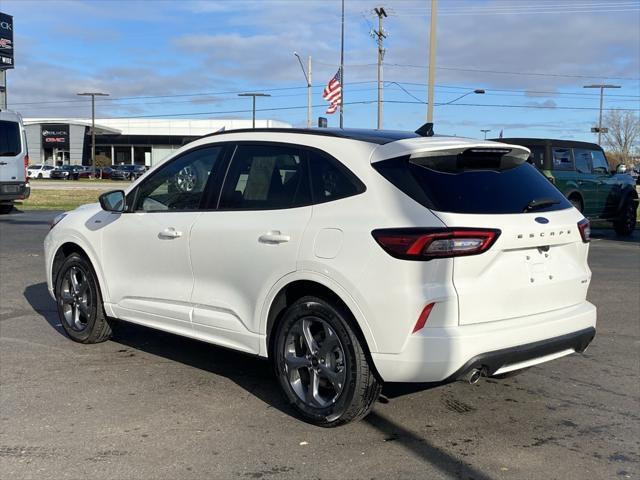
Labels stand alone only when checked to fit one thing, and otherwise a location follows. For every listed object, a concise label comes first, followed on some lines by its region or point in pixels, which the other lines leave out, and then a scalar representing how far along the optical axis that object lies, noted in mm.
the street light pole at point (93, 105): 66875
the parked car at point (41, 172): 62344
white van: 18250
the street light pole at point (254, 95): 56956
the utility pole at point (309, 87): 32281
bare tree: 86000
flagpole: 27547
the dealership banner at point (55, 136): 79938
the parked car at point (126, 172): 60375
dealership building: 80250
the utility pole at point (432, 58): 20125
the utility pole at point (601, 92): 54256
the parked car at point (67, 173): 60406
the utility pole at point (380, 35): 36469
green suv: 14289
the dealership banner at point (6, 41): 34469
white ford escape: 3633
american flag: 27656
